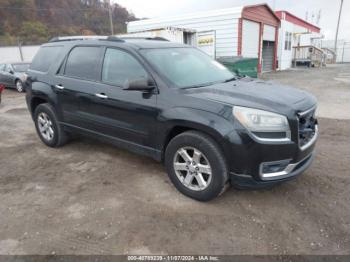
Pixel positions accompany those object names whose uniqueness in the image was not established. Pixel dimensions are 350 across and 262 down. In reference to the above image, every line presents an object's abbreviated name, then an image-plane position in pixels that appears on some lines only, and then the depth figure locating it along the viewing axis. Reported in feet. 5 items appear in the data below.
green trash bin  39.45
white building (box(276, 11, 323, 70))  74.74
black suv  9.02
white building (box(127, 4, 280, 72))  50.24
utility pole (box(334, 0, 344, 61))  124.15
